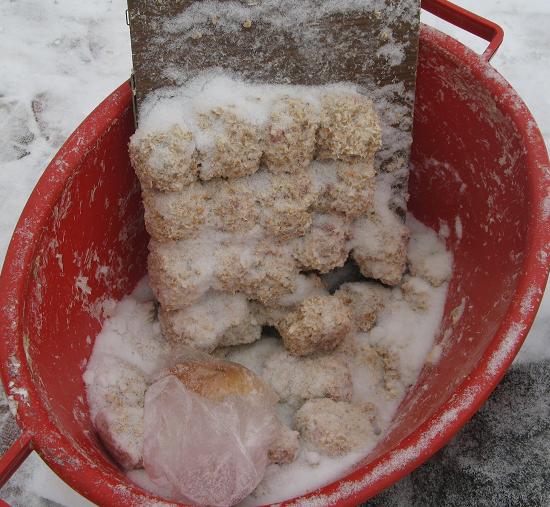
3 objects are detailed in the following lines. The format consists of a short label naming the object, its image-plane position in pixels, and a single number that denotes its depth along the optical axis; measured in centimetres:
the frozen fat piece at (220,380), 117
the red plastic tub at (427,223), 94
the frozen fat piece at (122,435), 113
